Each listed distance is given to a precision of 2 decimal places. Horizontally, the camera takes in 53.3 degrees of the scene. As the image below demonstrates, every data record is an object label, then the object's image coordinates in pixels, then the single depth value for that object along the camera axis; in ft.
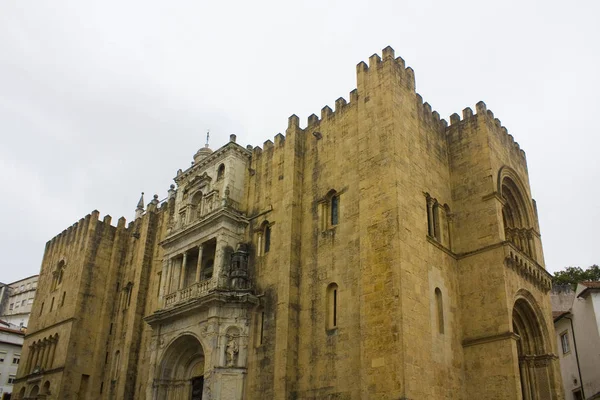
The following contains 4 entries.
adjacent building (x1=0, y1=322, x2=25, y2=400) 166.09
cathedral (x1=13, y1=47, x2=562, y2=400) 66.23
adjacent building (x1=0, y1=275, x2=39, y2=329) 239.50
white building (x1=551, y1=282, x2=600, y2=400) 93.81
